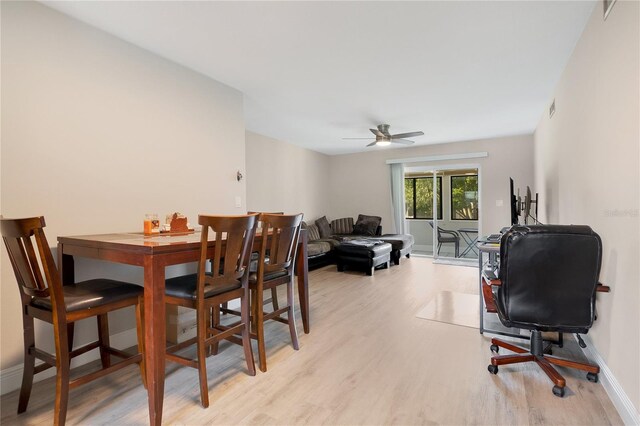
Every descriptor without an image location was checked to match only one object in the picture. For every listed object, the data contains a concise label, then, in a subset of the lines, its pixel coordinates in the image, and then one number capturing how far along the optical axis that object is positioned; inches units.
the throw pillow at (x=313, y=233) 249.9
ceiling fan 190.5
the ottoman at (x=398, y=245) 229.6
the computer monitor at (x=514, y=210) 146.4
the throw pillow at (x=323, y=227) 267.0
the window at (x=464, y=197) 260.0
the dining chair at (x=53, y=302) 59.2
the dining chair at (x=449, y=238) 261.6
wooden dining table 62.1
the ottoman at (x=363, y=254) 197.3
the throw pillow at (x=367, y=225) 270.2
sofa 214.9
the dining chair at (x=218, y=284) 68.9
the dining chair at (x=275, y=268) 86.3
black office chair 70.3
